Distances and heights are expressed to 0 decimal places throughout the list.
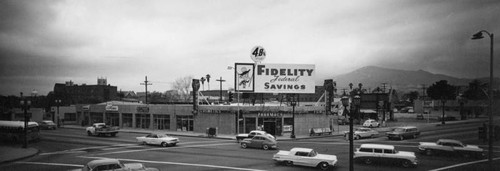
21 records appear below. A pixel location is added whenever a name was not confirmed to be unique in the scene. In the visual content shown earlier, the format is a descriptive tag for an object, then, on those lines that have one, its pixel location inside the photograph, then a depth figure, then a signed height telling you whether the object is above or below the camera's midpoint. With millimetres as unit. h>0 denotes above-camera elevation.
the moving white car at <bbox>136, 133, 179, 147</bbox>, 30458 -4750
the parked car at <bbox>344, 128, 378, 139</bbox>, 36594 -4911
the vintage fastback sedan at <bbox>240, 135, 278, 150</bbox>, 28625 -4671
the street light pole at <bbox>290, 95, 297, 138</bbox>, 40125 -2969
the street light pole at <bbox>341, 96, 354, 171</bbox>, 14064 -2316
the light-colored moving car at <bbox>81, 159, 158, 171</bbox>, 16547 -3961
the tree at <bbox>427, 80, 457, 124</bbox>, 74700 +44
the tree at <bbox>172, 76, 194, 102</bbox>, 112375 +1215
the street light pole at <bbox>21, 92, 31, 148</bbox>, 28222 -1286
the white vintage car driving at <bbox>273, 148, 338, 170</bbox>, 20062 -4377
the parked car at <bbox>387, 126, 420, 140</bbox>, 34469 -4594
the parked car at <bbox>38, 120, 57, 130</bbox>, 50562 -5354
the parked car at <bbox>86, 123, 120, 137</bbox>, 39062 -4803
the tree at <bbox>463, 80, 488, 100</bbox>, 58141 -914
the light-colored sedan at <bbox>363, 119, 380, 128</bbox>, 54250 -5616
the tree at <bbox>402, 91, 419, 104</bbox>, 131500 -1992
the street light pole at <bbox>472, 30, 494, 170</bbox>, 16781 -342
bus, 31406 -3925
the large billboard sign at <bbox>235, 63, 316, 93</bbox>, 45688 +1933
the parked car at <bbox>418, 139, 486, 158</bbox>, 23000 -4298
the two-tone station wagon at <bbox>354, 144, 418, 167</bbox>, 20438 -4239
